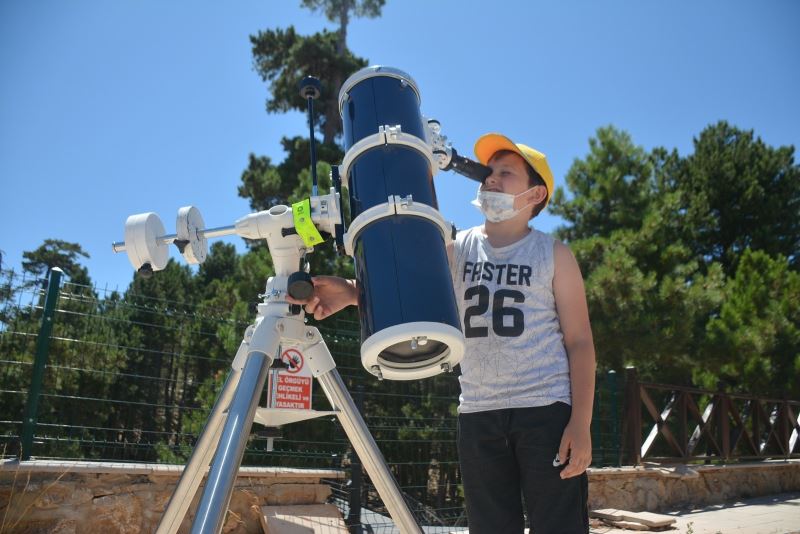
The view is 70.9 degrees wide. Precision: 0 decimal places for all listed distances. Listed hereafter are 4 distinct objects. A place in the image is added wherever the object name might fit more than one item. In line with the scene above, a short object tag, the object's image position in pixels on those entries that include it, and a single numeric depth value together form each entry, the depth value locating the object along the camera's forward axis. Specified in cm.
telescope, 142
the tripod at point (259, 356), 126
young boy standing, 158
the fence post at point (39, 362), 328
